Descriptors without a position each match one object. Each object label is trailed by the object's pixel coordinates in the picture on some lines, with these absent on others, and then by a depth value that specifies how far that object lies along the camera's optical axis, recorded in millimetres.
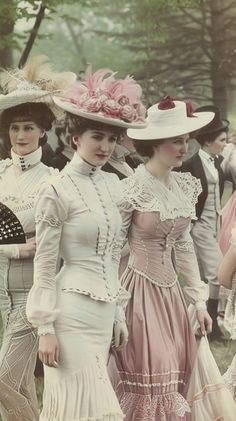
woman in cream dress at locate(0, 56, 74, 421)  4430
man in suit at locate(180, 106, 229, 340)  5312
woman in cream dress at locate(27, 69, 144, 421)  3740
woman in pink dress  4262
